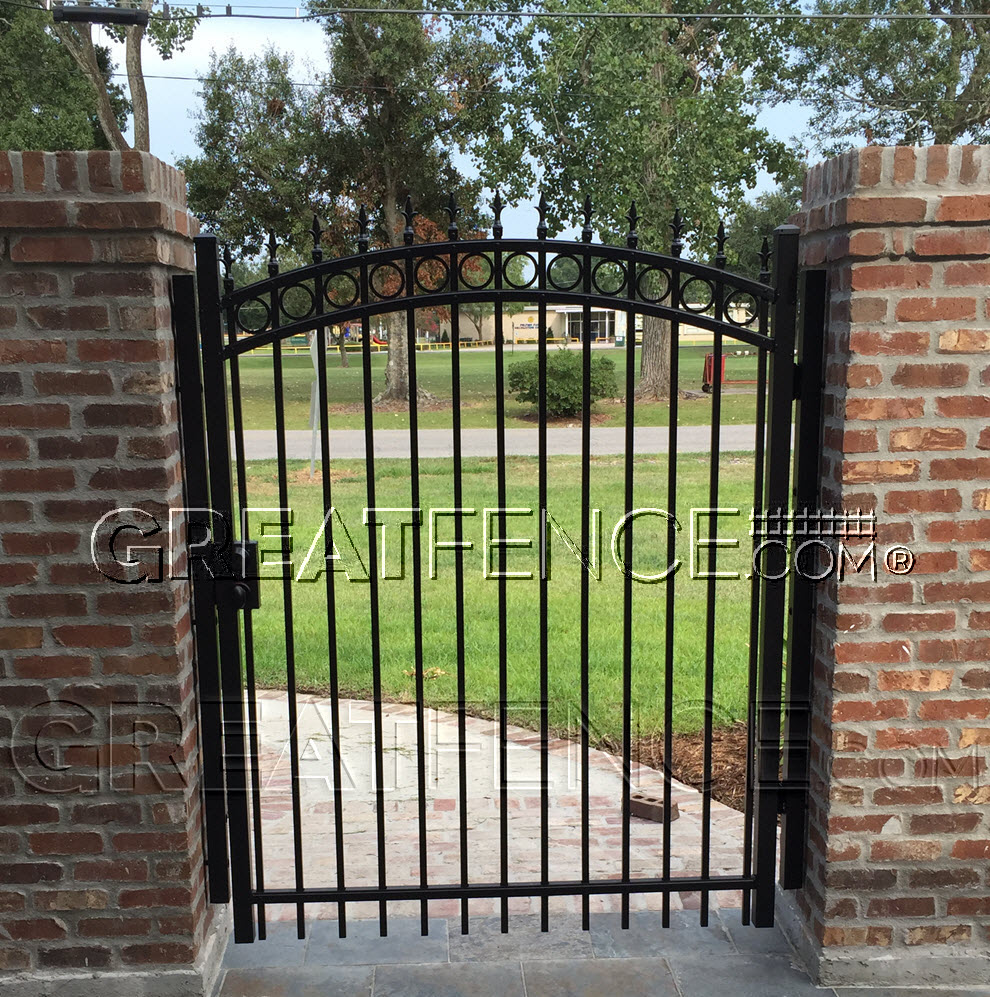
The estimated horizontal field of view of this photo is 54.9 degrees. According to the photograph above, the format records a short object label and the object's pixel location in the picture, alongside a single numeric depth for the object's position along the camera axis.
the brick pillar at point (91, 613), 2.59
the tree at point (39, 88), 18.83
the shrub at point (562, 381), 16.94
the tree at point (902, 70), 20.30
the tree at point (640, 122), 16.72
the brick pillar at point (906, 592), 2.66
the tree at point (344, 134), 18.88
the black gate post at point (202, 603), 2.85
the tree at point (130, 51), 19.34
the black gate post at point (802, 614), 2.94
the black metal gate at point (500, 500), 2.91
